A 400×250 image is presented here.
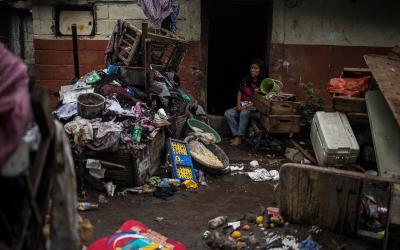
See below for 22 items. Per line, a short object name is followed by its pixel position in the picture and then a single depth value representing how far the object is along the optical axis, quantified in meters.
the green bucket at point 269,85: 7.36
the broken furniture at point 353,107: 6.27
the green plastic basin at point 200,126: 6.91
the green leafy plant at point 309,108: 7.38
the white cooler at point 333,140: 5.52
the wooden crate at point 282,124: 6.80
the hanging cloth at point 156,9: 7.06
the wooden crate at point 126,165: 5.03
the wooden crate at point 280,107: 6.77
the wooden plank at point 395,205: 3.17
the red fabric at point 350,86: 6.40
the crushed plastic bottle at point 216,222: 4.27
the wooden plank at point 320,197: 3.47
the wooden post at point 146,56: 5.67
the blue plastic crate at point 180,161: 5.55
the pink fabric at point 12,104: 1.67
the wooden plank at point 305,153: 6.53
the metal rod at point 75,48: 6.71
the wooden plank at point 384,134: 4.75
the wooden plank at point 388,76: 4.94
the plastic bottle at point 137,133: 5.23
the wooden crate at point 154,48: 5.91
